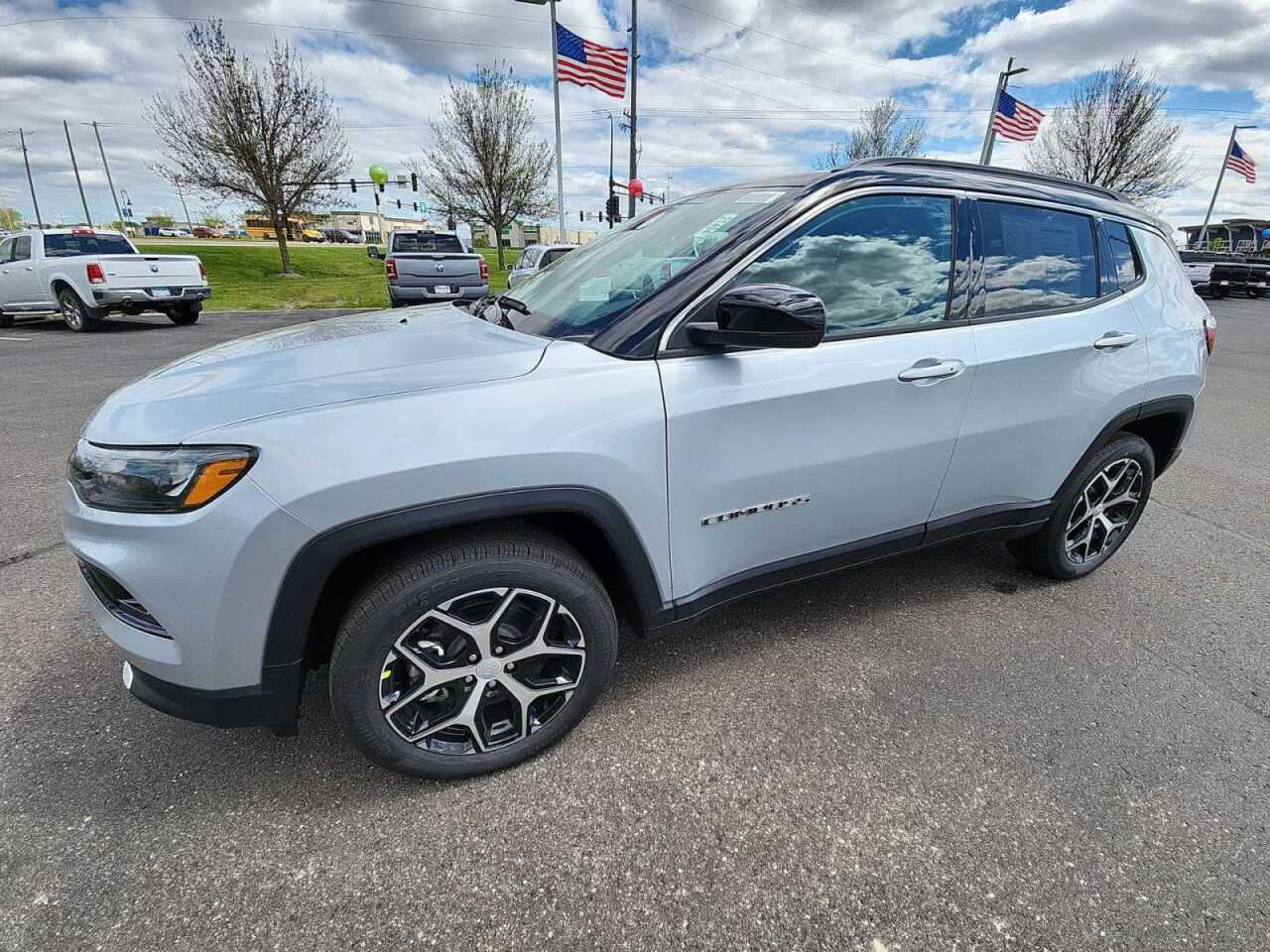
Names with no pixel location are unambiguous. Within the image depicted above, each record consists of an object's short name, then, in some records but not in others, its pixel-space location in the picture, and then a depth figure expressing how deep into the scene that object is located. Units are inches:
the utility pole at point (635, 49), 853.3
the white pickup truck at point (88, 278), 426.9
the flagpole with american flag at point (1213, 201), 1206.9
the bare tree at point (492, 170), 1144.2
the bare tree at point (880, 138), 960.9
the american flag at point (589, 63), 668.1
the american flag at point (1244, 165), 1042.0
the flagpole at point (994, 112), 715.4
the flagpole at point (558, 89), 701.1
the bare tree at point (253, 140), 904.3
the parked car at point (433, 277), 458.0
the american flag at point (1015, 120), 682.2
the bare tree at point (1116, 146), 1003.9
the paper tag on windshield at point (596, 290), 85.0
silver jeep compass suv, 60.8
